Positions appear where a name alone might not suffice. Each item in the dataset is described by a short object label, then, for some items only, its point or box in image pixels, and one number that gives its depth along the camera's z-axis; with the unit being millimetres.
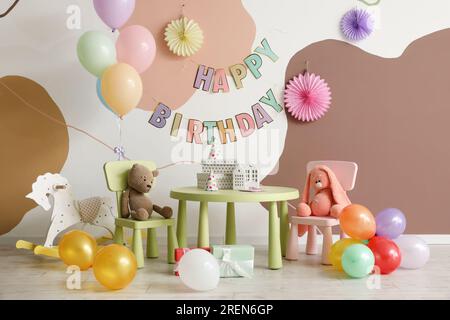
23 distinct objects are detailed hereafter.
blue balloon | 3742
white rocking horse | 3758
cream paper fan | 4102
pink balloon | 3676
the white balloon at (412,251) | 3355
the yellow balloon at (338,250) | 3312
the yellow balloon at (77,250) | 3299
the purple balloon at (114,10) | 3605
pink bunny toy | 3693
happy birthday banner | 4188
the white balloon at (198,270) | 2838
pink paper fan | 4168
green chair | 3441
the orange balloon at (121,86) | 3520
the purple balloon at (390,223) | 3383
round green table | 3320
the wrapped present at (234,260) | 3242
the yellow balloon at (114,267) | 2826
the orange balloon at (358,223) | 3307
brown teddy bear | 3592
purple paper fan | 4152
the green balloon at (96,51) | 3605
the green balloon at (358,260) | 3098
